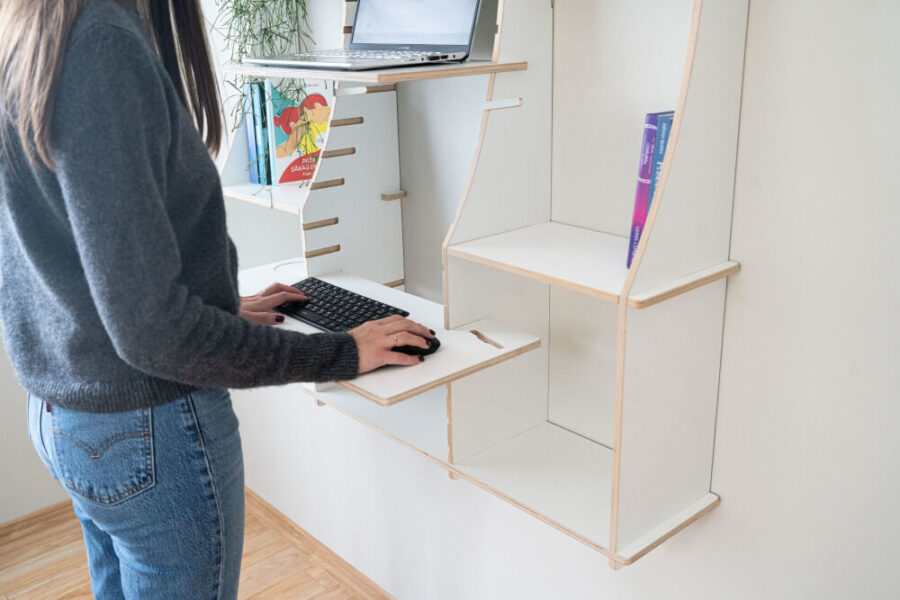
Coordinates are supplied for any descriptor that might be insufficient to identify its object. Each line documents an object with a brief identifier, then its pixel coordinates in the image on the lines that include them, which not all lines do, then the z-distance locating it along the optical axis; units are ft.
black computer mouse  4.27
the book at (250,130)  6.72
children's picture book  6.49
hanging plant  6.44
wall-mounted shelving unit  3.75
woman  2.77
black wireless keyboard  4.89
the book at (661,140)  3.72
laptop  4.42
